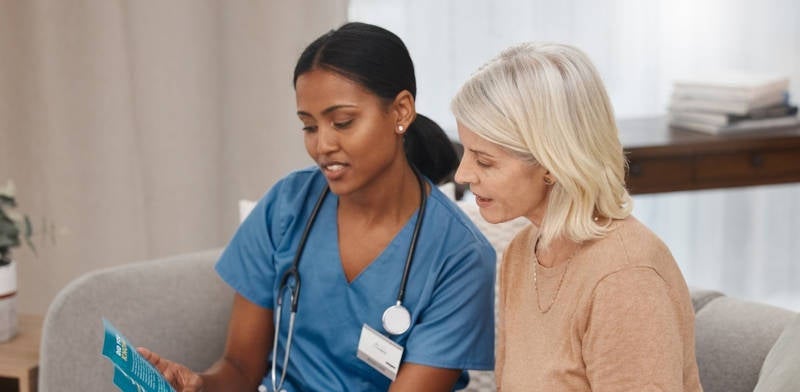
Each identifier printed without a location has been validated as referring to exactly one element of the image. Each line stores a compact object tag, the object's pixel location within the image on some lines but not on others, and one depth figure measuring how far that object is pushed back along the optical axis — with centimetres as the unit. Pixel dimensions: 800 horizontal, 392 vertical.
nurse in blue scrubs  249
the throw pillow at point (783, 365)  228
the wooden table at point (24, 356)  275
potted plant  286
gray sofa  263
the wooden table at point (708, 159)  347
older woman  218
